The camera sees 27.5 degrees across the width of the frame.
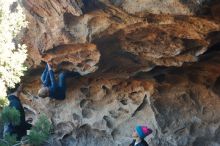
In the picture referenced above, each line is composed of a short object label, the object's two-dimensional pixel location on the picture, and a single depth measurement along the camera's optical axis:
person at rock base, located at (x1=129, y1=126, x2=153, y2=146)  5.35
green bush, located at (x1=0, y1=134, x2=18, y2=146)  4.85
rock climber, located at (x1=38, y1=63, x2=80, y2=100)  6.64
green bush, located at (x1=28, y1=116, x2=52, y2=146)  5.00
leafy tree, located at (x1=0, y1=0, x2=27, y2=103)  4.23
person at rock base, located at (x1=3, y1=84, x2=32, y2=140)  6.29
